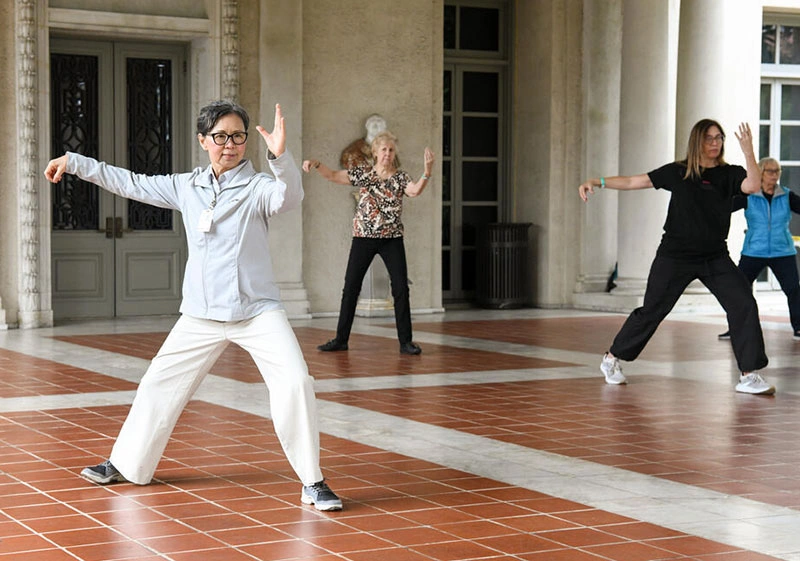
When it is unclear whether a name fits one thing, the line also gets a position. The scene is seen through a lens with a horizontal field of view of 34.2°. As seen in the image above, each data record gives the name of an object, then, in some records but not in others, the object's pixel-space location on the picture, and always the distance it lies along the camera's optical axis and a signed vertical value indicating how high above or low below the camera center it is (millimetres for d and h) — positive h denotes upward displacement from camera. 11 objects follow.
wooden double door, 14062 +464
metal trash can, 16312 -686
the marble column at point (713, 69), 15258 +1657
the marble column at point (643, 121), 15570 +1059
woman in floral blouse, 10594 -117
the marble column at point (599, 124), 16469 +1082
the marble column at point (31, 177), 13148 +297
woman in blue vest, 12086 -220
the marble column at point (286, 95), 14414 +1251
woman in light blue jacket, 5117 -377
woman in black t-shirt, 8578 -191
